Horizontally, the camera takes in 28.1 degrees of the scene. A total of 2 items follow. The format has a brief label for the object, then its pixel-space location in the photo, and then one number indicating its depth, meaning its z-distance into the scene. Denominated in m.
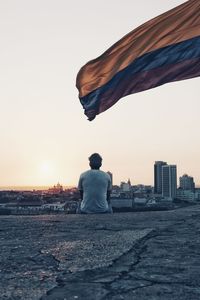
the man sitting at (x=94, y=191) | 7.45
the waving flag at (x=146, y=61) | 5.54
